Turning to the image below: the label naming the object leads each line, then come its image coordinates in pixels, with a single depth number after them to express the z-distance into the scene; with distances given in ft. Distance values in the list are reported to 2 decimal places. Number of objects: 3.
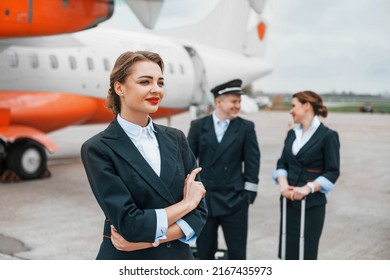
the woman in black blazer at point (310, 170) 12.22
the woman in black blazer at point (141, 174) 6.75
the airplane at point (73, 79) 28.66
